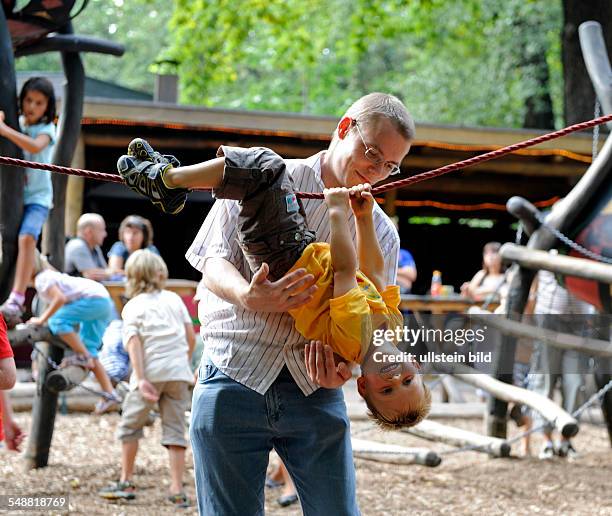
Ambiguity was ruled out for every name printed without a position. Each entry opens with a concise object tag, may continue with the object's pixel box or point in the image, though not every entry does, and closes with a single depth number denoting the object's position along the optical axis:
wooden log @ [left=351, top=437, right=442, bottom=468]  5.46
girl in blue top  5.29
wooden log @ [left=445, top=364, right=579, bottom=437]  5.29
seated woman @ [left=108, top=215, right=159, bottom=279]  7.99
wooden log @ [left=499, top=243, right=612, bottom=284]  5.55
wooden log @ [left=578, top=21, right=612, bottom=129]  6.61
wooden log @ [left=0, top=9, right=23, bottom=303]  4.83
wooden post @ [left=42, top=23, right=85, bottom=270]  5.91
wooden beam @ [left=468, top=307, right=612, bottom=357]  5.60
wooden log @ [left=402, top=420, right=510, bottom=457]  5.82
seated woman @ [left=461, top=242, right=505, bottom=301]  9.66
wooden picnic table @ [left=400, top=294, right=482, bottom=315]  10.45
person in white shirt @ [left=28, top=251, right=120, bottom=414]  6.04
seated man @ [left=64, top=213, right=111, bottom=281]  8.13
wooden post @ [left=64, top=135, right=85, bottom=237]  10.41
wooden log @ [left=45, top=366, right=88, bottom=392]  5.74
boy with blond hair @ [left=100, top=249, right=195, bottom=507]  5.25
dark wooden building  10.66
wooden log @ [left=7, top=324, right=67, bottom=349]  5.68
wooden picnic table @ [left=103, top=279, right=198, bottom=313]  8.74
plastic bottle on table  11.95
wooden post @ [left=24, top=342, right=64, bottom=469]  5.89
